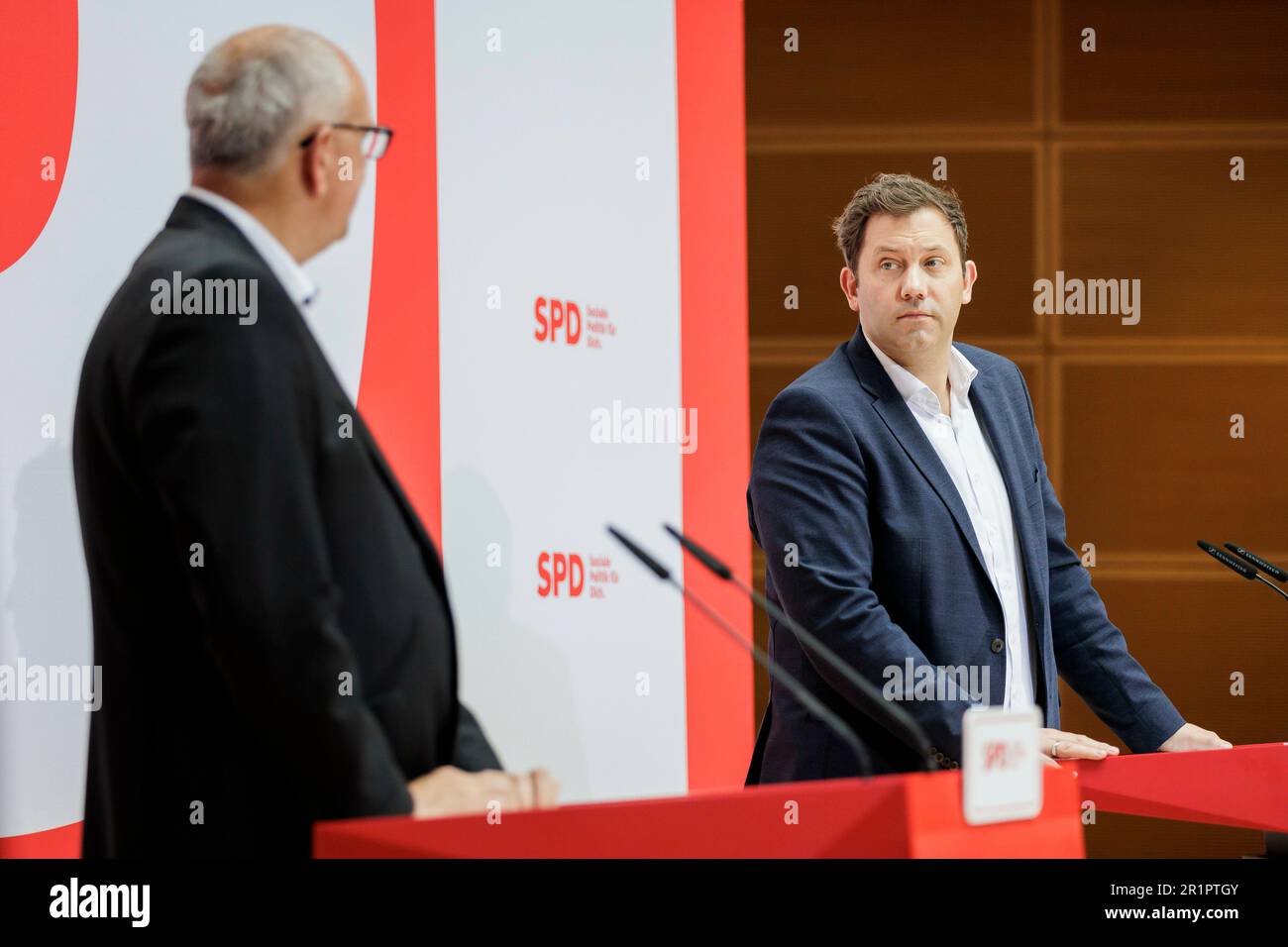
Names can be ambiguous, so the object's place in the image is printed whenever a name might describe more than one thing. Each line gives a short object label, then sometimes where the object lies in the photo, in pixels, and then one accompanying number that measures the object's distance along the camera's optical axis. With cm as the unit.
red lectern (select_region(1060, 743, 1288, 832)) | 501
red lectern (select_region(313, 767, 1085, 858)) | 461
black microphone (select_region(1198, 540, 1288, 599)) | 532
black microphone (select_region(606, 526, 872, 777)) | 457
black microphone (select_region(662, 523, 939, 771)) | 464
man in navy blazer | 520
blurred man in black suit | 464
